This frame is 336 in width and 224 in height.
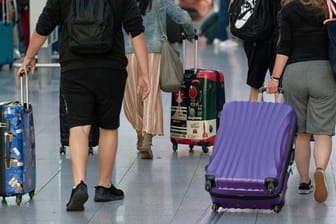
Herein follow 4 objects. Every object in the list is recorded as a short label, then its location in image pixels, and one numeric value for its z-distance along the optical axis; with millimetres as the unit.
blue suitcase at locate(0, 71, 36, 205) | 12321
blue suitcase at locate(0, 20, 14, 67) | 26610
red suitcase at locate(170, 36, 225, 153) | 15924
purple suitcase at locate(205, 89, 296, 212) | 11596
